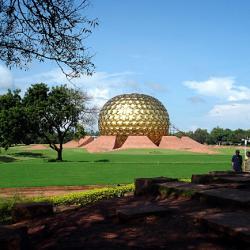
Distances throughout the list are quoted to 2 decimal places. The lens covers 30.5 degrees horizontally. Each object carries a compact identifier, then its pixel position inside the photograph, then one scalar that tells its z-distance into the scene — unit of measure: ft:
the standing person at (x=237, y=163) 51.51
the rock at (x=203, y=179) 30.07
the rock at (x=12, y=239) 14.80
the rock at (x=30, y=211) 24.72
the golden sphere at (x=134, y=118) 210.18
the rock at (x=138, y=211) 20.22
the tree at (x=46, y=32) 23.20
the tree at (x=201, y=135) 403.54
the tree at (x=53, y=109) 114.73
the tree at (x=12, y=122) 115.14
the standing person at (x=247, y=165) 60.54
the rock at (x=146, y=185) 28.27
